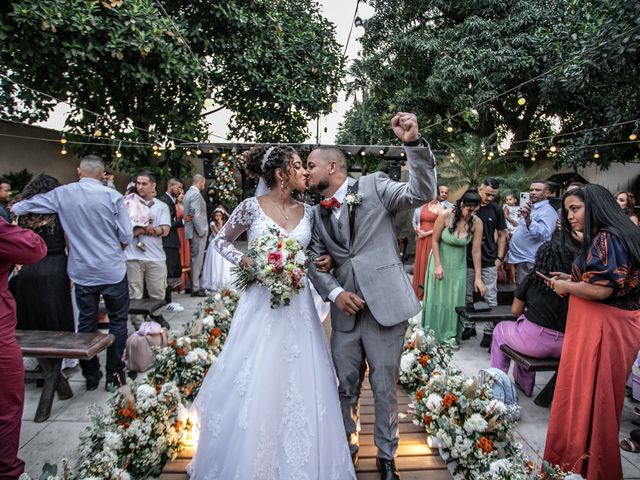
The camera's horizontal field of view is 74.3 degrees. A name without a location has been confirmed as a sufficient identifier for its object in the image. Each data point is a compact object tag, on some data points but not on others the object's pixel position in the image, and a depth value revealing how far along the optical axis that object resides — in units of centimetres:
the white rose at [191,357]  393
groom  270
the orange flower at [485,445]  288
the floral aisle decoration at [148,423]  267
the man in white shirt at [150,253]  620
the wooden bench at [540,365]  379
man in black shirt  602
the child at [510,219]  887
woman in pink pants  376
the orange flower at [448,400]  324
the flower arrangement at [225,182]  1073
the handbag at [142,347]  481
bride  253
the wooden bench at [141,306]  544
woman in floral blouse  263
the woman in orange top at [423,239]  808
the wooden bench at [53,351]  372
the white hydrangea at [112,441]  271
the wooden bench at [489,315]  505
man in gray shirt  432
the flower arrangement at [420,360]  410
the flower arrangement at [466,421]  290
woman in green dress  561
